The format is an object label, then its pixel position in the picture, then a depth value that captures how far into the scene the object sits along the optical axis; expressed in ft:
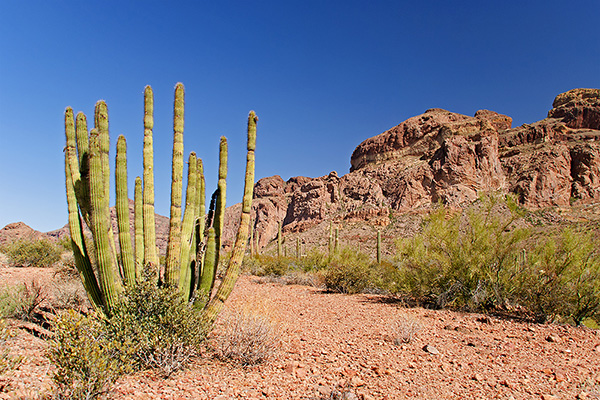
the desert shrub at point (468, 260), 28.30
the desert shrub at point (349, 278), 40.40
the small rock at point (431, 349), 18.67
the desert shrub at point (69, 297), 24.88
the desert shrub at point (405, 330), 20.25
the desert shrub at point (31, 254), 54.08
